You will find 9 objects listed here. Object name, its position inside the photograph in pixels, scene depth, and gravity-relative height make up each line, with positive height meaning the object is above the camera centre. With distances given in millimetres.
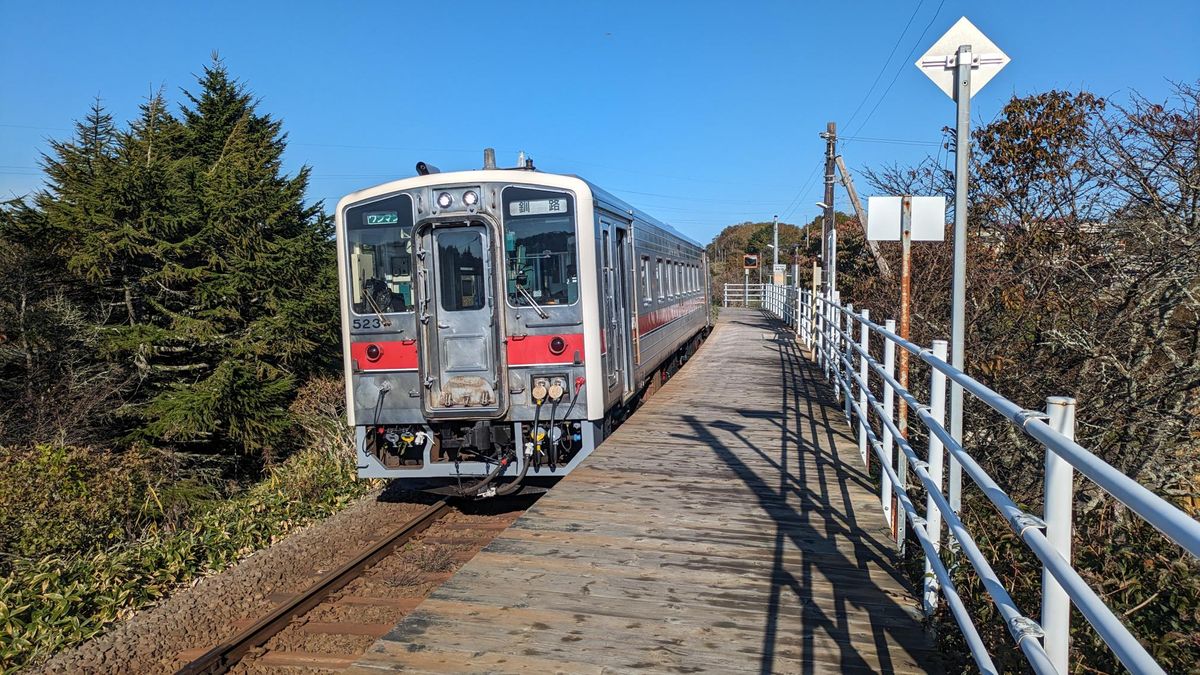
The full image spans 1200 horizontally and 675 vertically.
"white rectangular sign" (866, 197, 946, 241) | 6852 +432
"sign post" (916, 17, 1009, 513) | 4652 +1123
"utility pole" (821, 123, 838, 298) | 19375 +2717
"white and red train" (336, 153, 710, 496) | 7434 -373
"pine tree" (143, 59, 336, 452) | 17859 -551
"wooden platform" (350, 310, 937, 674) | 3549 -1577
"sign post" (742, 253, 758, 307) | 43228 +533
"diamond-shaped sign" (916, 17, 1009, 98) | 4906 +1246
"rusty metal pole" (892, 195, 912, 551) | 6445 -39
